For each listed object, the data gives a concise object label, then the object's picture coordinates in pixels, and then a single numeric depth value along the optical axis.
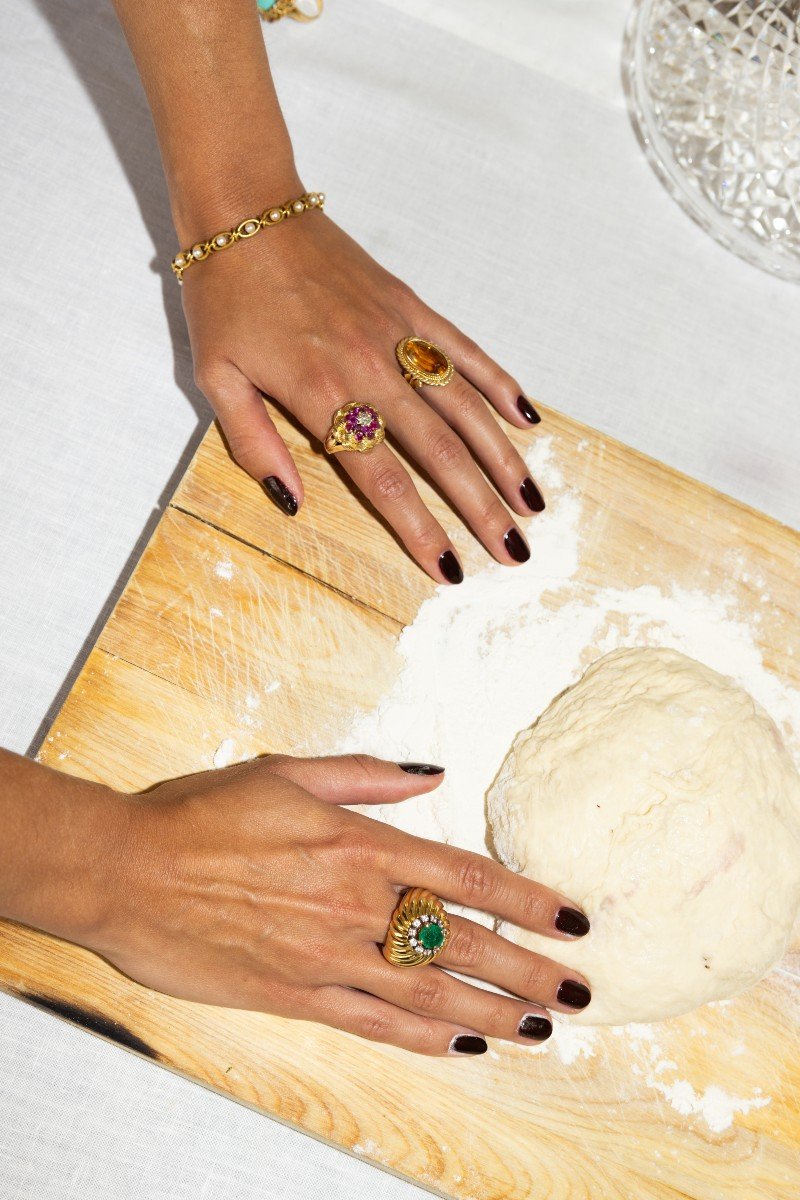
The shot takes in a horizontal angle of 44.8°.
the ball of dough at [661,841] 0.96
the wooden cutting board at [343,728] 0.96
